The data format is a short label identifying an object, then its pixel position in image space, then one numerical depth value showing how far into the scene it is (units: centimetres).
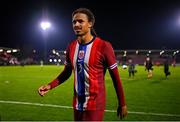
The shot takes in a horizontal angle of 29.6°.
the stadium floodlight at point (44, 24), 6562
